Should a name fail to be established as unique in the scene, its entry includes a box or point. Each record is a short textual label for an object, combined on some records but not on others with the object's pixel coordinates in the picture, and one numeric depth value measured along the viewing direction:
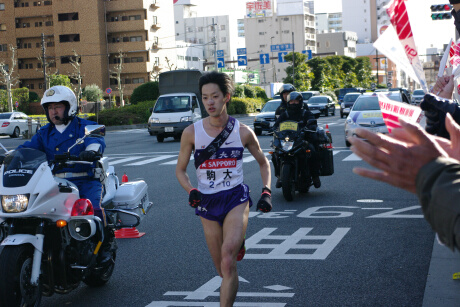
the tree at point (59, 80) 76.94
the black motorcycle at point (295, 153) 11.30
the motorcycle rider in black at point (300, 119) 11.55
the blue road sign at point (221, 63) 76.62
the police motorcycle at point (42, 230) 5.02
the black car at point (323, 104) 50.26
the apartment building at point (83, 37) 88.06
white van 29.42
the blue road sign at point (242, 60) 74.00
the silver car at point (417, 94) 63.10
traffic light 28.62
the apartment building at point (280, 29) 150.25
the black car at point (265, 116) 29.89
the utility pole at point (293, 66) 83.81
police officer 5.87
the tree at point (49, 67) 88.47
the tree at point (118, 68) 85.79
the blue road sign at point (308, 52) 92.25
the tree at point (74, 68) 83.45
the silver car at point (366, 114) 21.78
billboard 153.75
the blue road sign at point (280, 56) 84.18
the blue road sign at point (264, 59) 79.56
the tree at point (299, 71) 89.50
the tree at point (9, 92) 62.06
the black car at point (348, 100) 46.47
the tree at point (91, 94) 80.62
